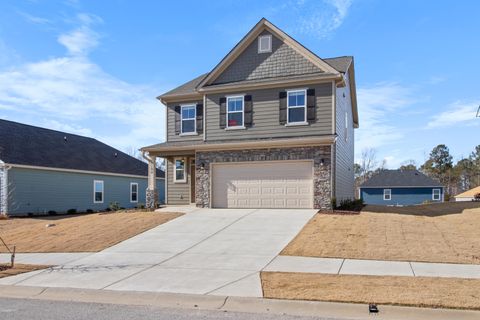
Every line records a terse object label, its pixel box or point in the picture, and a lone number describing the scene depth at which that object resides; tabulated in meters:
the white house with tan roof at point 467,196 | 48.33
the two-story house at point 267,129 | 18.69
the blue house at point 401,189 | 45.94
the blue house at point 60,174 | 24.87
